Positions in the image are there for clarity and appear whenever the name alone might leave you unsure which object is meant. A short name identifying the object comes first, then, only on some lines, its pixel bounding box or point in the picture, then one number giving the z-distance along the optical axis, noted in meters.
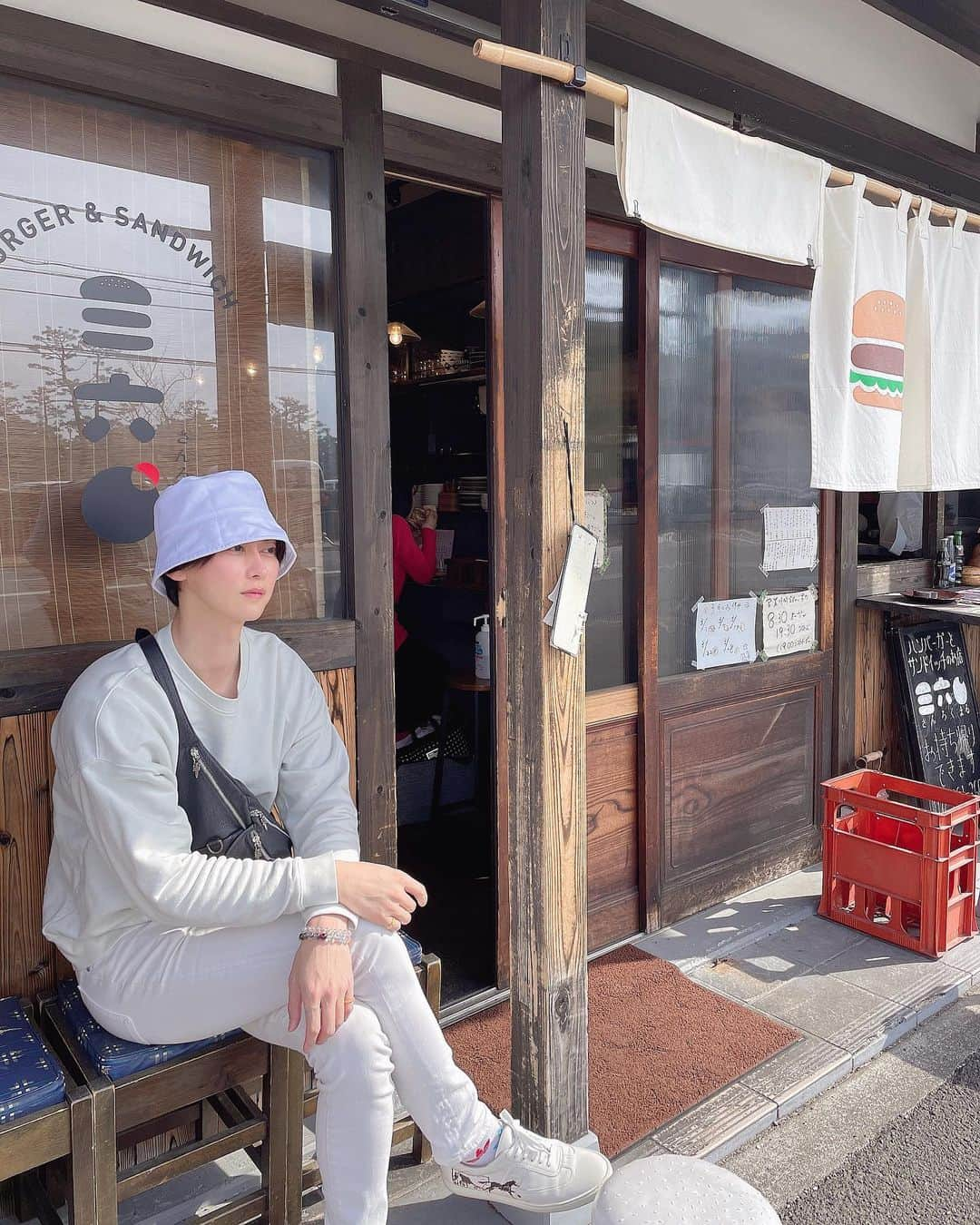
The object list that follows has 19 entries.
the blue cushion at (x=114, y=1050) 2.20
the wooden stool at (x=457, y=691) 4.91
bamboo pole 2.14
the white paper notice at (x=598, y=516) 3.96
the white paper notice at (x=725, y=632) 4.41
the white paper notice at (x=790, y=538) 4.69
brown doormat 3.05
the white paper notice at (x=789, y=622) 4.70
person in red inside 5.67
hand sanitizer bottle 4.96
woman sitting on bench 2.18
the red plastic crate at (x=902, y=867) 3.97
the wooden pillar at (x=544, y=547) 2.34
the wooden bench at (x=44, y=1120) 2.03
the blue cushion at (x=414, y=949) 2.69
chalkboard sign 5.11
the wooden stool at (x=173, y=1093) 2.18
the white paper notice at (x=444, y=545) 6.42
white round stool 2.05
